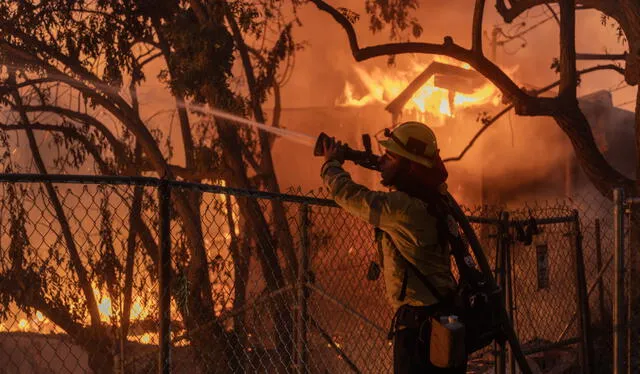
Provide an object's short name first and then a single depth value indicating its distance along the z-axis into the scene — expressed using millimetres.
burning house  20328
